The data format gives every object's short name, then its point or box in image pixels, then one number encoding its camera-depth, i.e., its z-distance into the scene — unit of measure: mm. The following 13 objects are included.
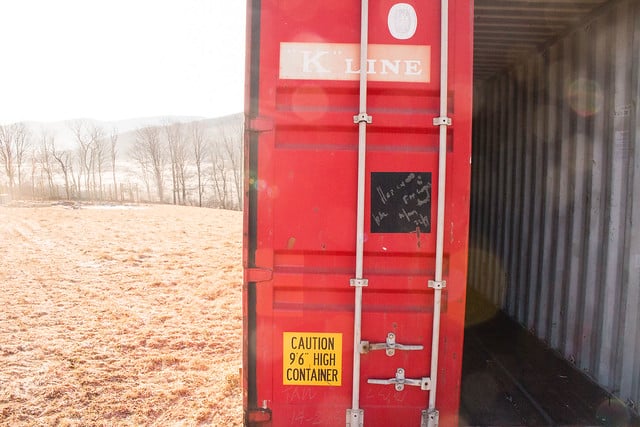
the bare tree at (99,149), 61944
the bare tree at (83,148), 57972
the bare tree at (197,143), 59250
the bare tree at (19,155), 54469
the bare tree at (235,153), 61119
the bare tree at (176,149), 58844
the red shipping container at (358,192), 2994
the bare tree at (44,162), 52438
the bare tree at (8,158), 50531
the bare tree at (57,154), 58066
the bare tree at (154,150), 58388
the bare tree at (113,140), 67781
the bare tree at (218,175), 52375
